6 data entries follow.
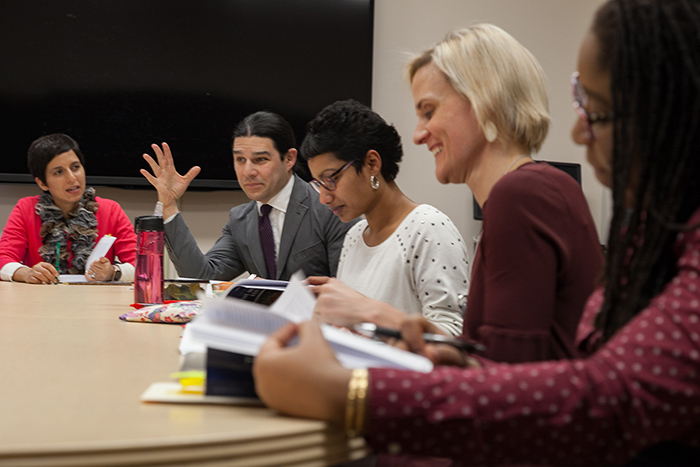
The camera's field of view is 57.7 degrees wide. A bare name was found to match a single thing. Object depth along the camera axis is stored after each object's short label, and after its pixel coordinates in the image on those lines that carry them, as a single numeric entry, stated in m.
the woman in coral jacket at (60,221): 2.97
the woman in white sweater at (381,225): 1.57
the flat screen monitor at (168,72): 3.54
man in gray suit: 2.46
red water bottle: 1.61
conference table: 0.57
